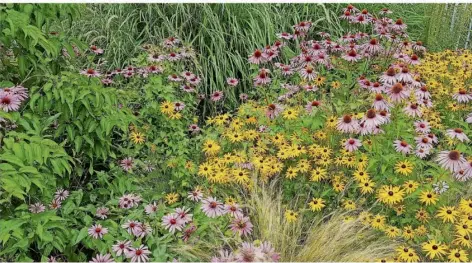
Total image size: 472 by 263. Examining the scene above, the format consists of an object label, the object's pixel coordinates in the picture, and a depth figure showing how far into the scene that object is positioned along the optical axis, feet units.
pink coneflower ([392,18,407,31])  13.12
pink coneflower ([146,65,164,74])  11.07
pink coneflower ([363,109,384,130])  8.87
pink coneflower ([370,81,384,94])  10.04
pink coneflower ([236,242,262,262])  6.18
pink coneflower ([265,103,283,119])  10.15
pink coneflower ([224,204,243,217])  7.73
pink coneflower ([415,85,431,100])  10.43
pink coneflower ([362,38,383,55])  12.15
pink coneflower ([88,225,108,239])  7.99
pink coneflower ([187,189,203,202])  8.68
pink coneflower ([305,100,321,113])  10.33
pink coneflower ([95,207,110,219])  8.65
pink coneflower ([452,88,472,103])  10.76
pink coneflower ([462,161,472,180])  8.28
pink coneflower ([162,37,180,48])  12.08
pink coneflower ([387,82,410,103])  9.25
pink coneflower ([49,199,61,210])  8.52
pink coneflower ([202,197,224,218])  7.85
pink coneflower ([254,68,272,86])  11.60
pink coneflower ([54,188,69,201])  8.84
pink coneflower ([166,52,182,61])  11.55
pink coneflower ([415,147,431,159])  9.10
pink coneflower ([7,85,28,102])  7.89
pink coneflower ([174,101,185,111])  10.69
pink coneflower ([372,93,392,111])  9.21
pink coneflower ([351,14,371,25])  13.22
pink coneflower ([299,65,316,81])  11.47
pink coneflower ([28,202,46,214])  8.02
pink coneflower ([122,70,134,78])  11.69
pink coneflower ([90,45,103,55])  11.54
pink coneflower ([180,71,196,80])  11.60
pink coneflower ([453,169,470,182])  8.31
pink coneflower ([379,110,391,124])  9.07
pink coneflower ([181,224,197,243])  7.98
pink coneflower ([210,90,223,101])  11.98
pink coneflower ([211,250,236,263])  6.42
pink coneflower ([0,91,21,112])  7.70
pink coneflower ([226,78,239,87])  12.62
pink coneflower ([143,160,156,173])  9.89
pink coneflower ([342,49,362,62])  11.67
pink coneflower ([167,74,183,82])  11.02
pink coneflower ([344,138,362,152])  8.98
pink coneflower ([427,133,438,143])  9.64
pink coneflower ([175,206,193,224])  7.86
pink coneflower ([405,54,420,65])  11.88
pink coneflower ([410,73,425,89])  10.60
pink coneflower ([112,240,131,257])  7.57
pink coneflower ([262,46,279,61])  12.04
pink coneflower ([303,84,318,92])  11.42
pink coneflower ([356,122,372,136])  8.91
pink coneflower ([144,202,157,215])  8.39
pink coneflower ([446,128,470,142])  9.19
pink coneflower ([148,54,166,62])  11.28
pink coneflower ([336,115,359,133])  8.96
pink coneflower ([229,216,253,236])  7.59
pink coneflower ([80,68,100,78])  9.44
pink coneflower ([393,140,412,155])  9.01
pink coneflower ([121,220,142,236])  7.98
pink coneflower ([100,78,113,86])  11.49
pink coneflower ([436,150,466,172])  8.31
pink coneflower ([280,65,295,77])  12.19
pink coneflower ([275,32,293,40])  12.85
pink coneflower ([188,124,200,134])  11.13
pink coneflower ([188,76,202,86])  11.50
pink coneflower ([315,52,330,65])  11.95
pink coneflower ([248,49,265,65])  11.96
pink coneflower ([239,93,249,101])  12.86
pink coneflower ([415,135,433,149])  9.27
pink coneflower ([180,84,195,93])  11.20
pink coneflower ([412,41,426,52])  13.44
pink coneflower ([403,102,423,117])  9.61
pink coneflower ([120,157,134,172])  9.77
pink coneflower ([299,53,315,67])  12.01
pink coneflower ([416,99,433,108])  10.30
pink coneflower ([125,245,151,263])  7.37
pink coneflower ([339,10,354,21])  13.36
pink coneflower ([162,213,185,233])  7.79
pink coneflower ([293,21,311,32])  13.26
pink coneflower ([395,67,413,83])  10.03
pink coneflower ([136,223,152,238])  7.94
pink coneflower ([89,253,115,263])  7.36
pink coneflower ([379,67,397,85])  10.12
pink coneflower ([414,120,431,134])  9.80
